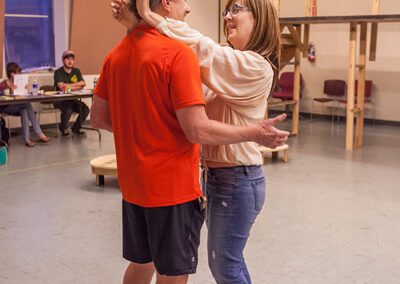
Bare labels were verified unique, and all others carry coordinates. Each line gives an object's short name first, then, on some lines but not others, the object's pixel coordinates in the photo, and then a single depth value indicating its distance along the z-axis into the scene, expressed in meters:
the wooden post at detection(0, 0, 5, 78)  9.45
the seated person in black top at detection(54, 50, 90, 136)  9.54
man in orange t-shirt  2.01
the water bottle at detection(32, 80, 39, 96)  8.69
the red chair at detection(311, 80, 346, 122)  11.55
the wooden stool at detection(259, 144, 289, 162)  7.40
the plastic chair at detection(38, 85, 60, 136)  9.88
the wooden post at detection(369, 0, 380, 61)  8.87
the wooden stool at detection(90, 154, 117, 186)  6.04
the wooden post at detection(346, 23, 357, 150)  8.28
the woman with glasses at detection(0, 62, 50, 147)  8.67
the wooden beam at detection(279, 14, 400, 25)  7.62
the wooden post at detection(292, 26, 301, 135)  9.41
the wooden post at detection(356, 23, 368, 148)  8.66
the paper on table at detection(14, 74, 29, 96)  8.55
